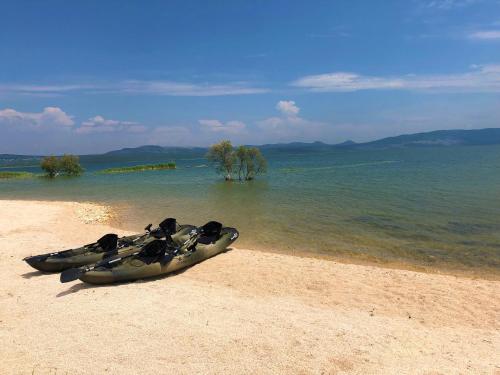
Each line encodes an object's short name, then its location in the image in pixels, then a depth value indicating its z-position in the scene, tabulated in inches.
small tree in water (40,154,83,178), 3024.1
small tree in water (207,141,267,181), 2373.3
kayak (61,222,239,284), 516.7
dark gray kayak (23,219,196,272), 568.7
